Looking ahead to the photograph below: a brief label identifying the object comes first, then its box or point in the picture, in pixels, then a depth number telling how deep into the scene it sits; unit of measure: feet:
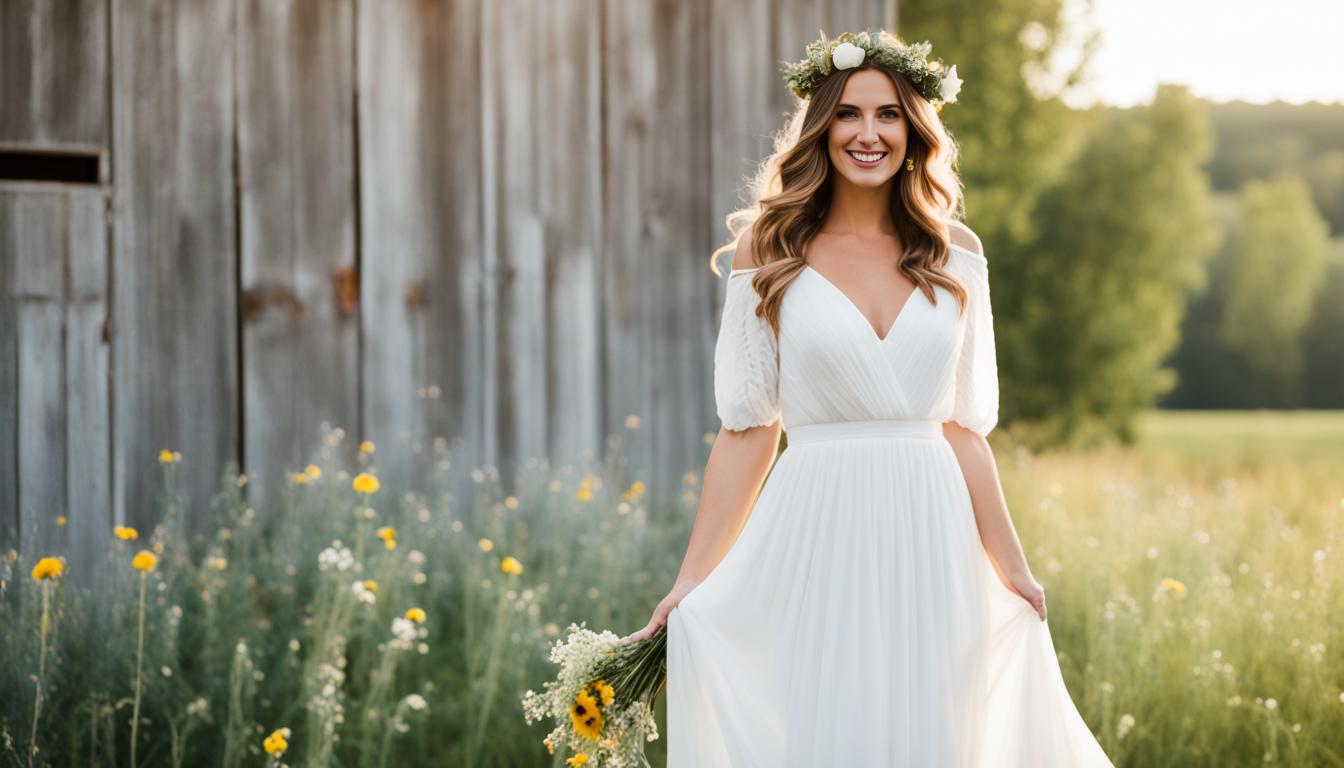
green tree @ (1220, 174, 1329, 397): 127.34
